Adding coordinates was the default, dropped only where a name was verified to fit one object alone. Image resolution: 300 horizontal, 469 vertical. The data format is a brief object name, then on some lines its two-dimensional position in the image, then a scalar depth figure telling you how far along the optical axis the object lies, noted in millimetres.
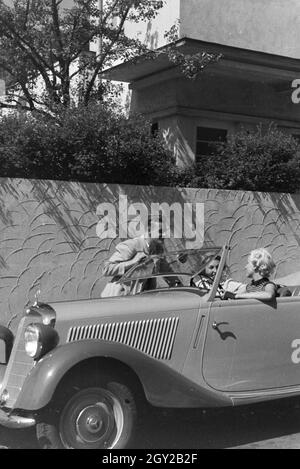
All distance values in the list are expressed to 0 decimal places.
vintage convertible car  3924
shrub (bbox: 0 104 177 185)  7812
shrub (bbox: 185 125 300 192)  9328
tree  9945
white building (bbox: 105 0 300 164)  10945
